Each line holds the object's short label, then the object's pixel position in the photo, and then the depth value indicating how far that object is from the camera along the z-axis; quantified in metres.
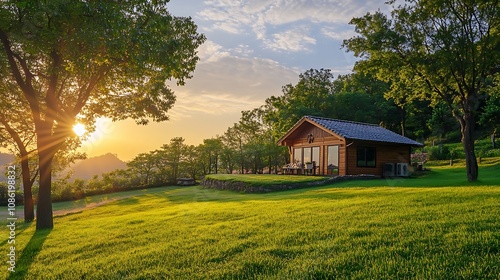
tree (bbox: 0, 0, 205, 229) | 9.90
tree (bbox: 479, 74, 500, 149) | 40.38
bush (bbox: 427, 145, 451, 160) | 37.62
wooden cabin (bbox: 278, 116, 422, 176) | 26.13
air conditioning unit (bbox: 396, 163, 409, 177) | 26.79
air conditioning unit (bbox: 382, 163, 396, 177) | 26.95
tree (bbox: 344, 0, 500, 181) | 17.00
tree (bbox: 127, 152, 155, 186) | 43.34
